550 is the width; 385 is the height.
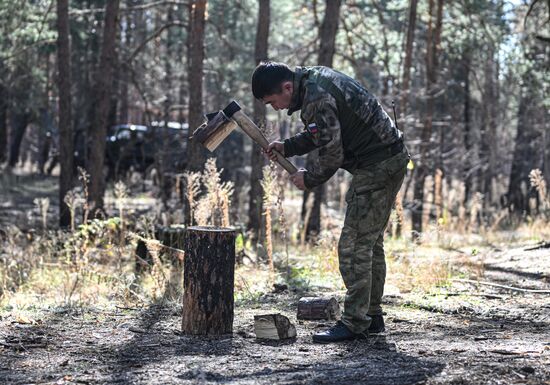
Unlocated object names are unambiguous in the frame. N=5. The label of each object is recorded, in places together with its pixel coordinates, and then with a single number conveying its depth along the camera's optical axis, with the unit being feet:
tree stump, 19.51
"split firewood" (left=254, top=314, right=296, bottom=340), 18.63
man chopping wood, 17.54
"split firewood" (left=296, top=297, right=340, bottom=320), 21.44
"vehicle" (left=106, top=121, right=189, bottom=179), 69.67
